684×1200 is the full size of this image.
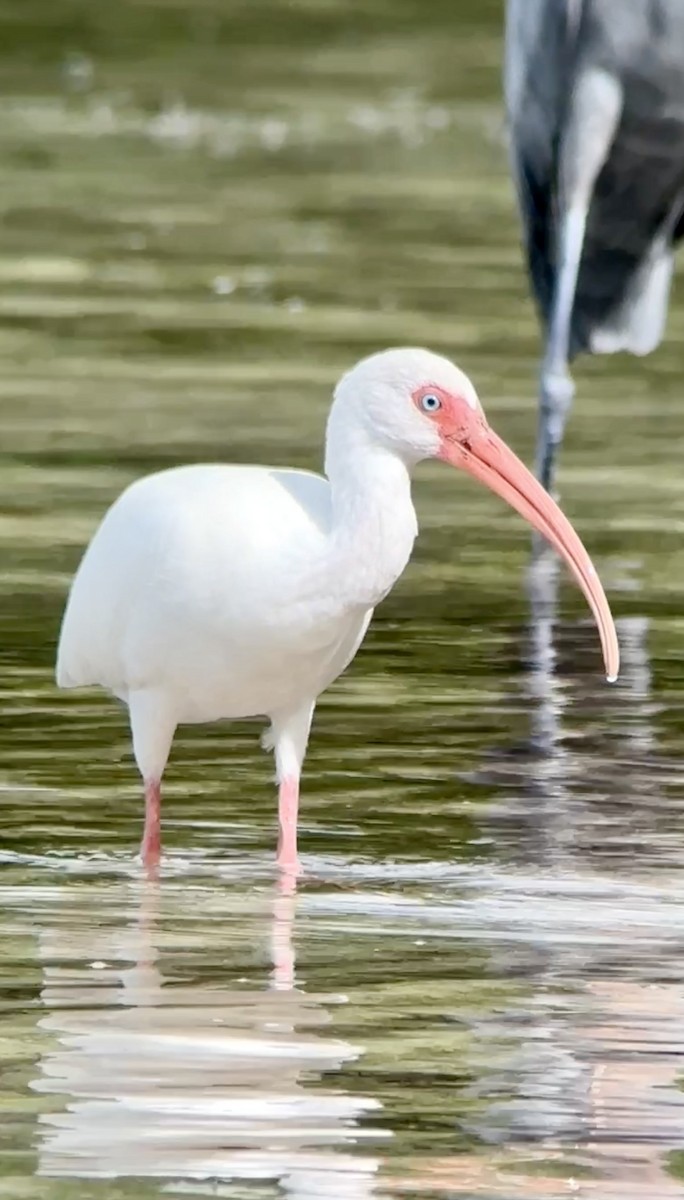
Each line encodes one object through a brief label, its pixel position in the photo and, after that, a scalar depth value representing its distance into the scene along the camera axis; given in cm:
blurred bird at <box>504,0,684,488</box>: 2645
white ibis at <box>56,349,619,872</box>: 1527
